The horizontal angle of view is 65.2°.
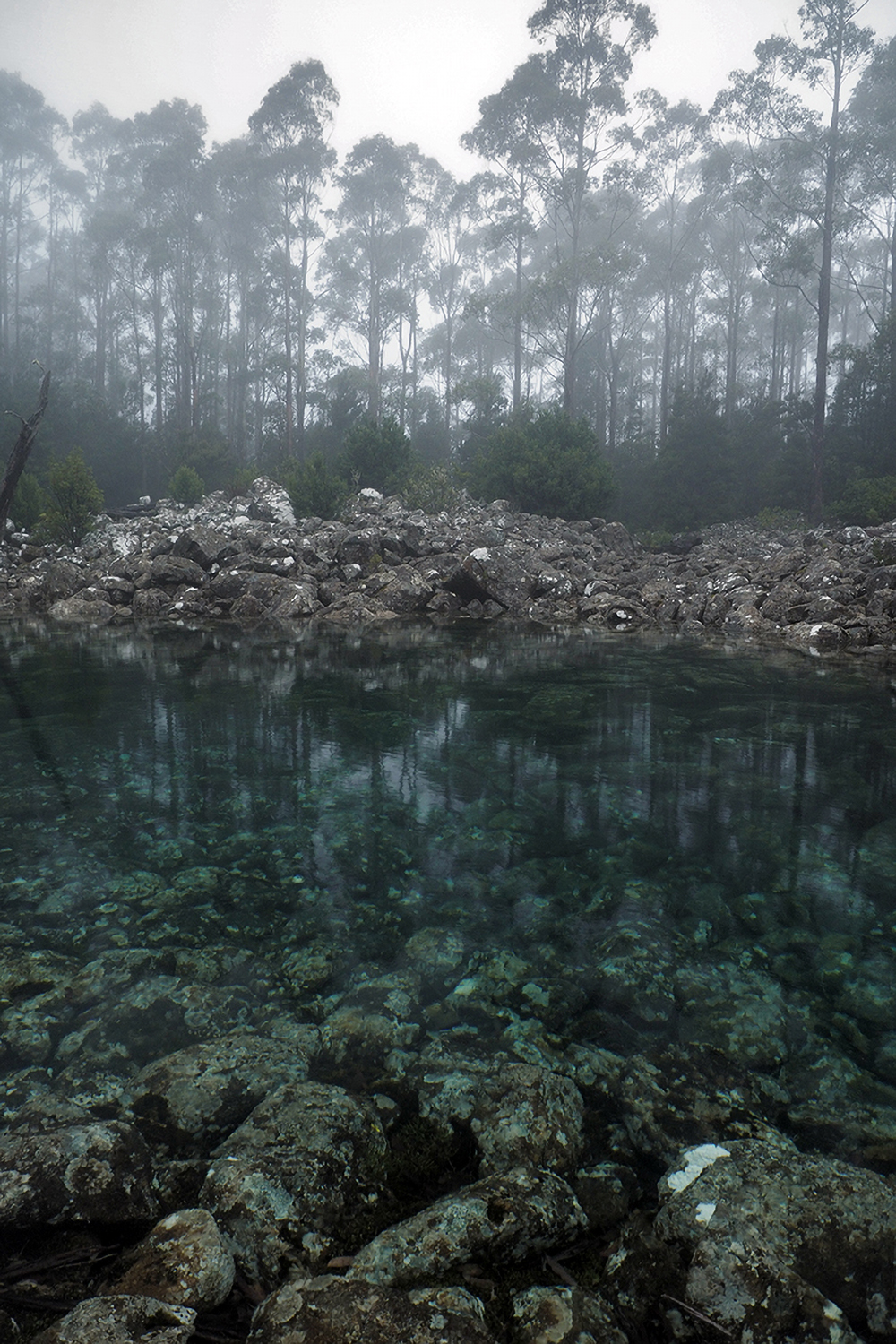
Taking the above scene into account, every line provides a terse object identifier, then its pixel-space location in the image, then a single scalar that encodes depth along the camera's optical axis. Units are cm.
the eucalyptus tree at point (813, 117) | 1877
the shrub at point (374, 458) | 2105
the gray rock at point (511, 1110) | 171
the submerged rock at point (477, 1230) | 135
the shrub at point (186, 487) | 2122
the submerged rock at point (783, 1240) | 124
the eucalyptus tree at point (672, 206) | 2866
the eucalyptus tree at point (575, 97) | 2359
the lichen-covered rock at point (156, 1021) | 213
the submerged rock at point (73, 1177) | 143
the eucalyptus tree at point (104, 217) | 3481
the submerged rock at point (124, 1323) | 109
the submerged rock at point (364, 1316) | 114
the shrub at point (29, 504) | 1814
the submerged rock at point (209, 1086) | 179
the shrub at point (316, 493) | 1870
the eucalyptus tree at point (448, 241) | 3547
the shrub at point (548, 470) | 1959
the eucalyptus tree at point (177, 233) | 3225
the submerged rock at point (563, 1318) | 123
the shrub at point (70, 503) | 1692
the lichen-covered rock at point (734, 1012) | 215
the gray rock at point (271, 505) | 1856
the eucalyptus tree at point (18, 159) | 3722
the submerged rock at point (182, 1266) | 125
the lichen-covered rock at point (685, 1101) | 182
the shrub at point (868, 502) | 1578
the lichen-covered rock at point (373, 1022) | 212
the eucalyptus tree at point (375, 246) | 3316
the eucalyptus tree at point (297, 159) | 2878
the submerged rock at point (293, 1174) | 144
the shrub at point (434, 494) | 1927
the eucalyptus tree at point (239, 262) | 3212
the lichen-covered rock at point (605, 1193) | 158
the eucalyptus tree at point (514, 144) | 2519
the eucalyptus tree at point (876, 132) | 2277
